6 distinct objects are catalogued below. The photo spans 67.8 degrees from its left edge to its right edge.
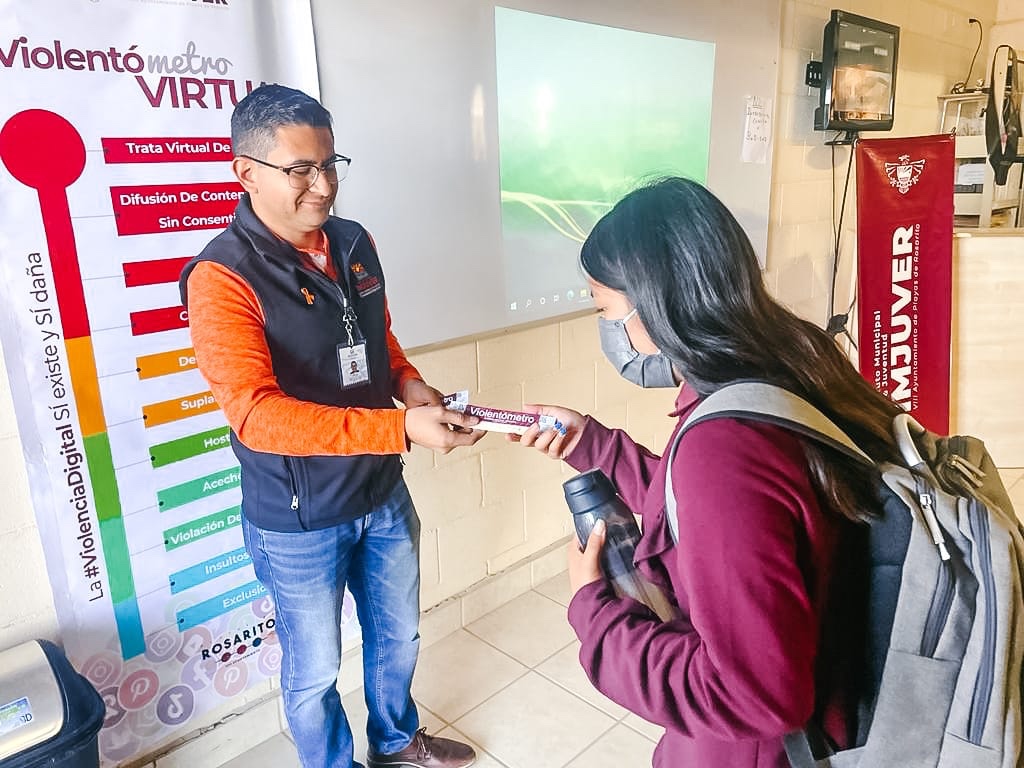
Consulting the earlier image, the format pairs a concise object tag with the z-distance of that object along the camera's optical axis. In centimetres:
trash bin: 130
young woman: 78
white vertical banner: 140
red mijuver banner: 327
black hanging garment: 378
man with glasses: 130
